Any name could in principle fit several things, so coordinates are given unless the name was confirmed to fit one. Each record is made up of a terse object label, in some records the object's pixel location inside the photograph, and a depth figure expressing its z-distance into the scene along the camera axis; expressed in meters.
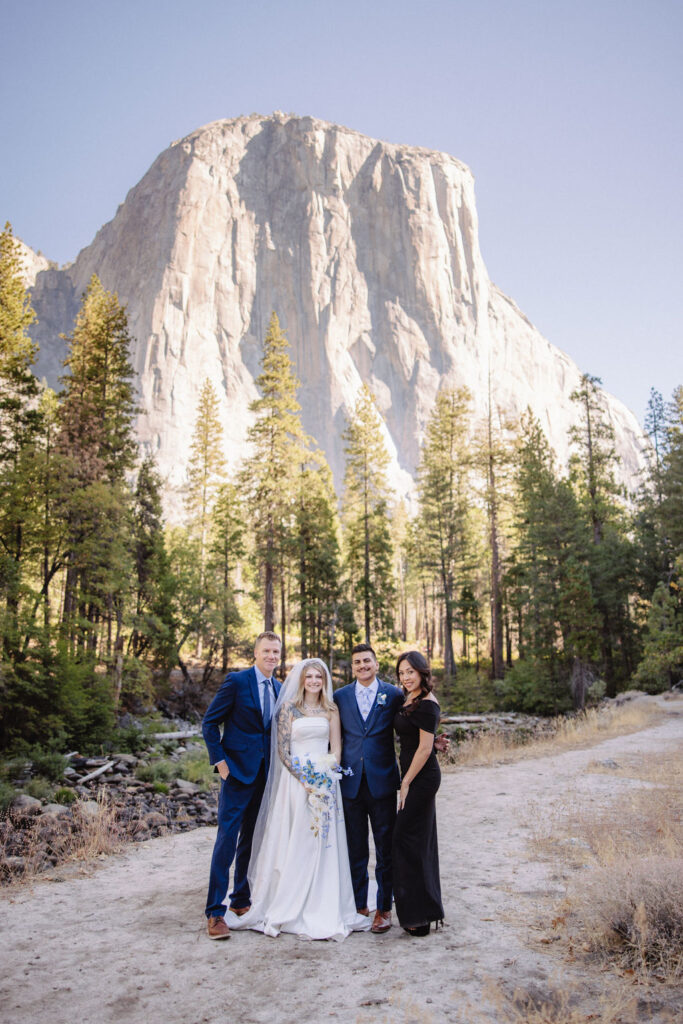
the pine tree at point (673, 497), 24.02
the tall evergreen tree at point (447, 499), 34.66
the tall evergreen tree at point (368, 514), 33.00
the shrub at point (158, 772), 13.76
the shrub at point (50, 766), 13.20
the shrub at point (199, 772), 13.71
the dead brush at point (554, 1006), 3.08
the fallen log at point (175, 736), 19.14
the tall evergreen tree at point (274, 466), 29.66
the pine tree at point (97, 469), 19.81
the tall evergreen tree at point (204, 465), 39.88
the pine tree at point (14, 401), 17.80
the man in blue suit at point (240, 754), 4.88
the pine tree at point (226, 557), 28.69
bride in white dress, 4.72
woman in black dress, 4.57
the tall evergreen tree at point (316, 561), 32.38
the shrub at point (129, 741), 16.89
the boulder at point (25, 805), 10.18
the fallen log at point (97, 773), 13.34
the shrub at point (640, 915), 3.74
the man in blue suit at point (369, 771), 4.97
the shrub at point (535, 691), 26.56
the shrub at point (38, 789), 11.50
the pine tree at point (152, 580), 25.38
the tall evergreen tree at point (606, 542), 29.58
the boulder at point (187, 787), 12.80
